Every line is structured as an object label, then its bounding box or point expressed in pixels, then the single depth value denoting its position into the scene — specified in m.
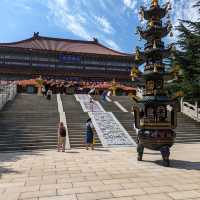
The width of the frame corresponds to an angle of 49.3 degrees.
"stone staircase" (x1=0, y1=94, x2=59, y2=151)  10.70
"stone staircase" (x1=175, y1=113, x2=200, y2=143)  12.58
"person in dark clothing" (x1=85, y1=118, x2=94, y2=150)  10.08
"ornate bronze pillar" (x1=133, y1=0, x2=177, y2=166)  7.35
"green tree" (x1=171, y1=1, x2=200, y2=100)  16.81
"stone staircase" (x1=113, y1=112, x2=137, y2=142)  12.76
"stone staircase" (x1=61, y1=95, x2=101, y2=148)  11.30
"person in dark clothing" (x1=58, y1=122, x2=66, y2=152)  9.72
